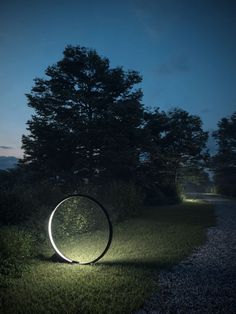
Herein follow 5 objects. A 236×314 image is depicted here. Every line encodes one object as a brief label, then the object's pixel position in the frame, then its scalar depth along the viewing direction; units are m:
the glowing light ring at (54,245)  7.05
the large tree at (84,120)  21.62
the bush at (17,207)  10.81
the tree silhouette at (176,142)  25.21
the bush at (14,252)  6.37
